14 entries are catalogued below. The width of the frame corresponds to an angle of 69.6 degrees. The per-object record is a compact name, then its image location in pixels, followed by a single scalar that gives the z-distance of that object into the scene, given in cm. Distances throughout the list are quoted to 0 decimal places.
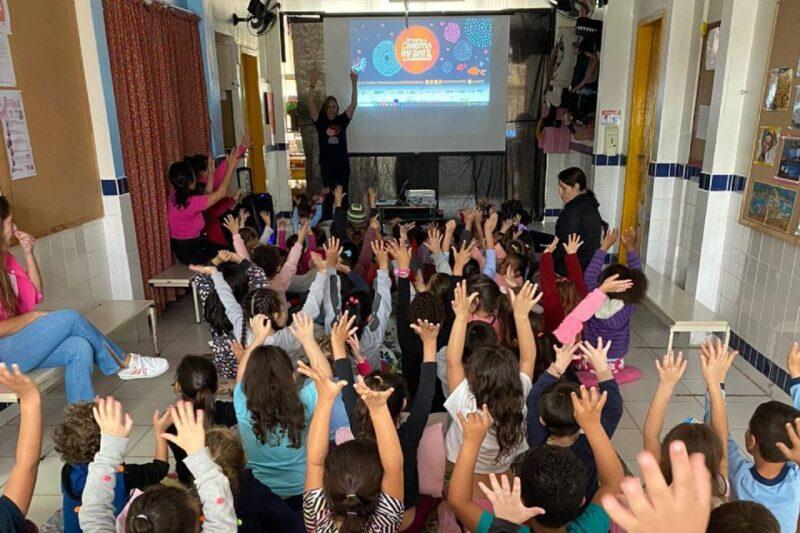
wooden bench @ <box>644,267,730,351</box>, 357
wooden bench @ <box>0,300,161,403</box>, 333
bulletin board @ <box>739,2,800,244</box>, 328
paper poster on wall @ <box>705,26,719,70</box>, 438
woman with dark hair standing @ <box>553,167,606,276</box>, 414
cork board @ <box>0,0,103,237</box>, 342
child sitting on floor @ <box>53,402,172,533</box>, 165
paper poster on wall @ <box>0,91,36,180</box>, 325
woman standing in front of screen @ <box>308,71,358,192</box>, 748
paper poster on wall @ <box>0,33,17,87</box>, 323
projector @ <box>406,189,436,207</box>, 773
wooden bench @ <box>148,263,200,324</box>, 450
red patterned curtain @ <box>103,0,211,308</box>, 428
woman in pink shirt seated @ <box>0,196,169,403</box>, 283
